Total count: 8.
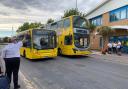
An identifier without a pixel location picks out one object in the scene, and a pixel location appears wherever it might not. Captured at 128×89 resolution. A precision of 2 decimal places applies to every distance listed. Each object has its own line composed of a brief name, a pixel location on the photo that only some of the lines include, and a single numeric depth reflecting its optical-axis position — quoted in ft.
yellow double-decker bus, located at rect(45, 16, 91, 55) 27.38
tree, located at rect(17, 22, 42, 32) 106.99
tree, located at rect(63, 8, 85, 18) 57.58
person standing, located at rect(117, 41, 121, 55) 34.64
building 38.33
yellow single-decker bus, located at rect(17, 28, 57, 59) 24.27
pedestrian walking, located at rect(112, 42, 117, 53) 35.50
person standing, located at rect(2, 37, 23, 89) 10.01
